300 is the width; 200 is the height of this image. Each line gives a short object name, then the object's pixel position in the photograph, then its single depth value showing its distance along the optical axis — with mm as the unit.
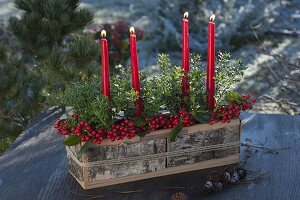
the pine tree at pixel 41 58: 2553
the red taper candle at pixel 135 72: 1715
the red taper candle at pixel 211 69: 1800
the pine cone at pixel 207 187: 1774
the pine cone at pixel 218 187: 1783
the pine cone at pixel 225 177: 1813
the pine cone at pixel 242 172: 1846
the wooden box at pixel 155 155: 1785
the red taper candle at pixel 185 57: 1806
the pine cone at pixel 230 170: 1841
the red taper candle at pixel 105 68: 1695
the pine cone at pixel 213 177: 1795
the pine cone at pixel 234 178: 1822
